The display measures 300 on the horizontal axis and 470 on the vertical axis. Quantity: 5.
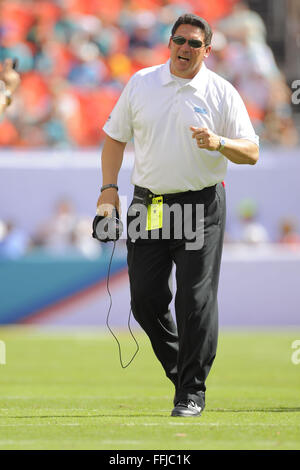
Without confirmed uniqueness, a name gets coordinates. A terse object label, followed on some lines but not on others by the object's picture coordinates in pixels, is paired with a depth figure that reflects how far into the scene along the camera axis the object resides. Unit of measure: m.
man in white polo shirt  6.30
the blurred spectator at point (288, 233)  15.77
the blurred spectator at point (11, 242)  14.31
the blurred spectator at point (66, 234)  14.92
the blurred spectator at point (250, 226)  16.12
